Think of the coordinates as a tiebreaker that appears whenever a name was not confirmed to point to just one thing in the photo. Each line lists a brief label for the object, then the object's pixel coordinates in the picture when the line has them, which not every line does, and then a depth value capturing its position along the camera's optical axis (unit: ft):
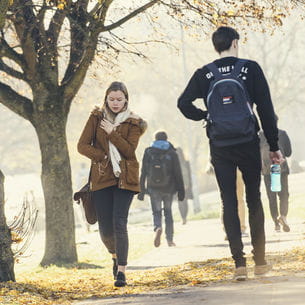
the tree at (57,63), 79.00
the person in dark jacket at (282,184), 84.99
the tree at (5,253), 55.62
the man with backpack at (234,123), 42.70
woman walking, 50.39
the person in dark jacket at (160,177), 89.86
